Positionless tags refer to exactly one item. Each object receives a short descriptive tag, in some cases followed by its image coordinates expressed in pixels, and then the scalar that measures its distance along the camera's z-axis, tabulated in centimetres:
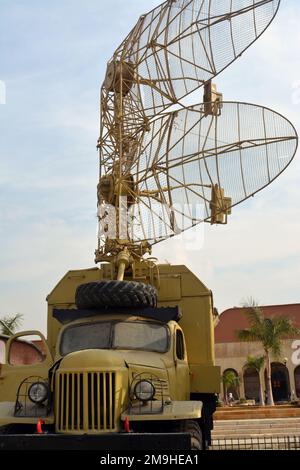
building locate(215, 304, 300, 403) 4319
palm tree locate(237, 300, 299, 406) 3559
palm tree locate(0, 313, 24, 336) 3459
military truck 694
